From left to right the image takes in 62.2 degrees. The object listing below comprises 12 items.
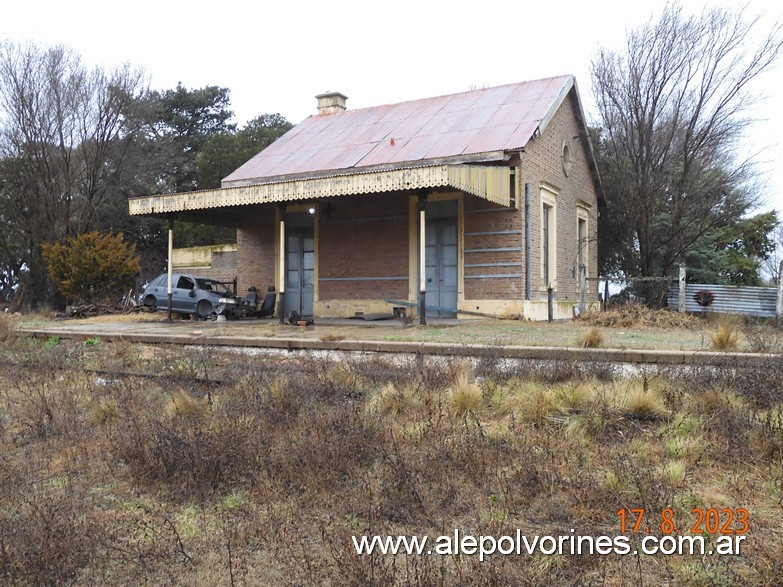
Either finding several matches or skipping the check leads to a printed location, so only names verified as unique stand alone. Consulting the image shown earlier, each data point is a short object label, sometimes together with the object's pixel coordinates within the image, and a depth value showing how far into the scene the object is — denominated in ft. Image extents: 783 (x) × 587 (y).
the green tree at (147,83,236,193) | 107.45
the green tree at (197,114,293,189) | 97.60
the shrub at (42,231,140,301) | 64.23
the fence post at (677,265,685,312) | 49.67
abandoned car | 53.67
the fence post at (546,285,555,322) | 48.32
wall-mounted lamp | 55.52
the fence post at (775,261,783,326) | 47.39
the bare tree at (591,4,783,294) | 59.52
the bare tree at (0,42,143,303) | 75.61
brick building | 47.24
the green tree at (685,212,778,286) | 71.67
